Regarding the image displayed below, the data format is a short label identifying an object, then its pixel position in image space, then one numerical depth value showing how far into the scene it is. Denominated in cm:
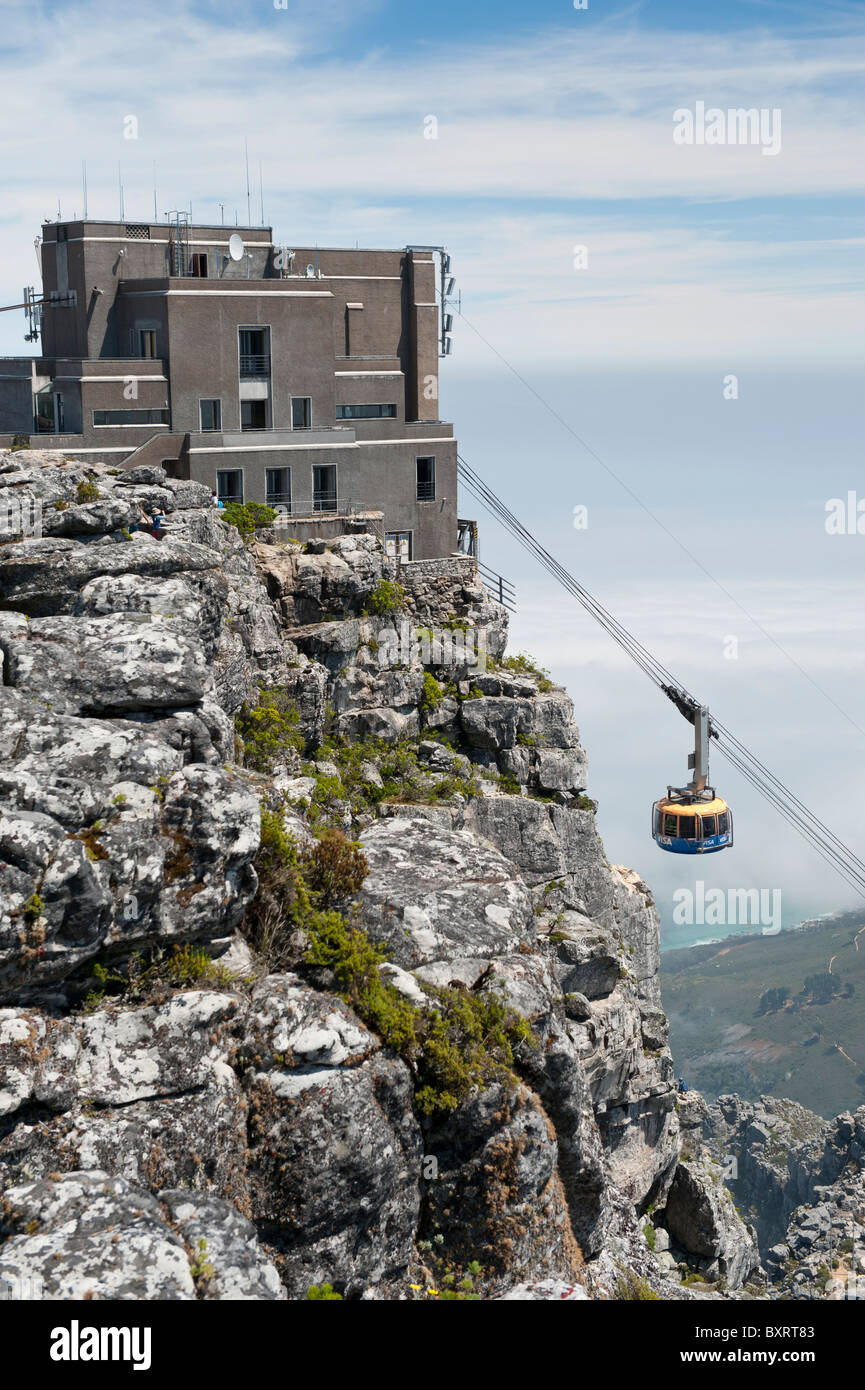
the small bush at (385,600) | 4891
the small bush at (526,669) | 5455
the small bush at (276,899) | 2325
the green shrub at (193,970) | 2123
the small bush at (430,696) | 5112
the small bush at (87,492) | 3347
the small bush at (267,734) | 3581
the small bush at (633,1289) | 2581
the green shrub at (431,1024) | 2217
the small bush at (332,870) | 2494
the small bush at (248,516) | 4747
